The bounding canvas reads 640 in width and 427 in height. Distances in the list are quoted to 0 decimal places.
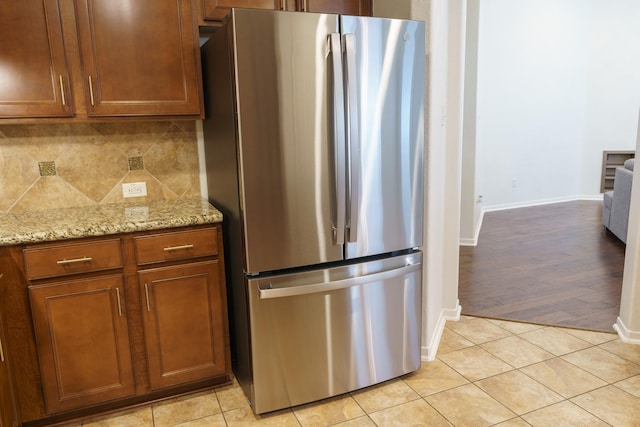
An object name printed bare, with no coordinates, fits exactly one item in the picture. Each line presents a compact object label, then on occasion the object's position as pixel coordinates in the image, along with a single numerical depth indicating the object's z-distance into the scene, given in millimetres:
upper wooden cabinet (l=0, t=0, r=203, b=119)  2070
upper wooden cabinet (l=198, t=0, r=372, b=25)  2328
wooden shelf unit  7062
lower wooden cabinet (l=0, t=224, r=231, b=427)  2004
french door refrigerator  1916
